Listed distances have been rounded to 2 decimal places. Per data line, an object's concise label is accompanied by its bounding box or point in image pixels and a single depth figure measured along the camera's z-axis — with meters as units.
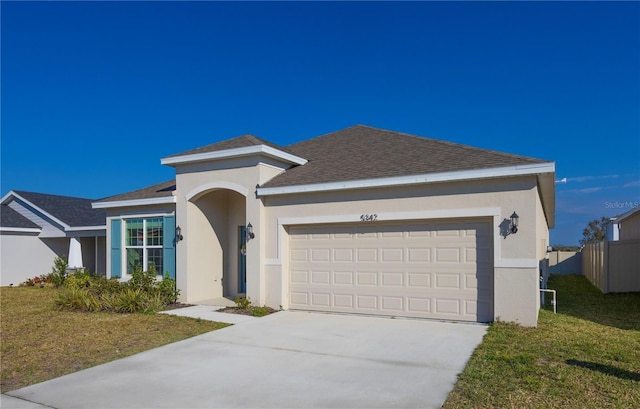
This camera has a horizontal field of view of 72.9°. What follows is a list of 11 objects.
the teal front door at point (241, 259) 14.33
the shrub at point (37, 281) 19.40
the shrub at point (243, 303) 11.47
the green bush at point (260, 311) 10.73
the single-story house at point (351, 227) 9.16
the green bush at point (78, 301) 11.47
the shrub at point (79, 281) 14.69
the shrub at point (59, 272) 18.66
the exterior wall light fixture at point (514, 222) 8.94
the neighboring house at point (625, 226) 17.77
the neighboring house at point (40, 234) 20.03
